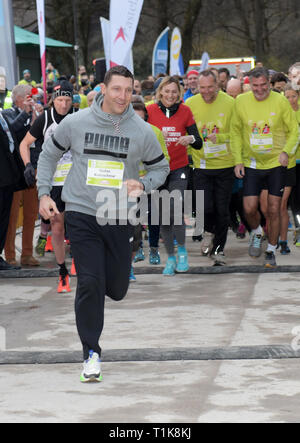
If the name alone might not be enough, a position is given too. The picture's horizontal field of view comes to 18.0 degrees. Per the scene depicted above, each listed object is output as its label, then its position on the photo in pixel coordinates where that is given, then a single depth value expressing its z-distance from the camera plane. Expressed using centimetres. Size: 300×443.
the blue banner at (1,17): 1242
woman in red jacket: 941
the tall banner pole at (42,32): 1332
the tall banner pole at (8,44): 1227
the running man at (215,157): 989
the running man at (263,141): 935
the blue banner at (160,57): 2061
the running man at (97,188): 548
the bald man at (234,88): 1295
